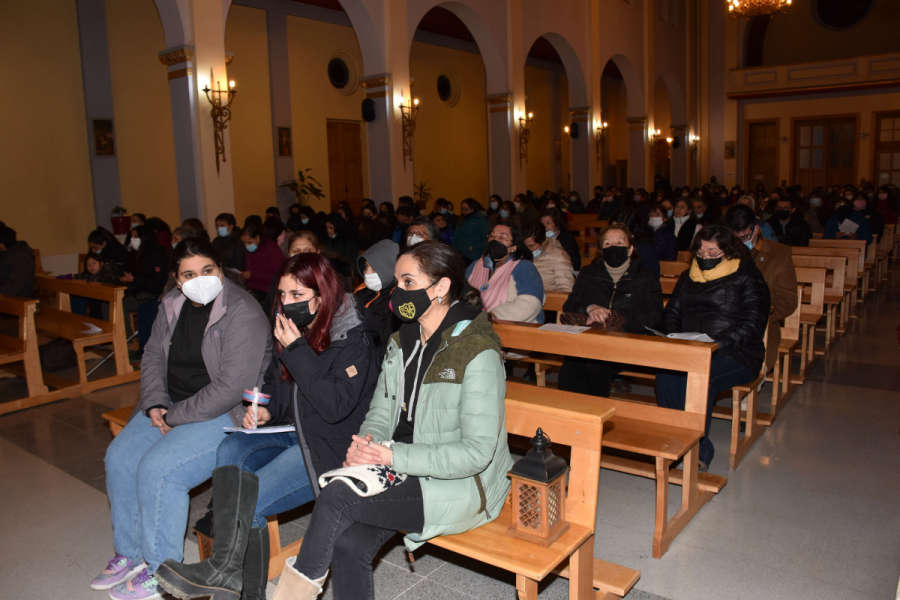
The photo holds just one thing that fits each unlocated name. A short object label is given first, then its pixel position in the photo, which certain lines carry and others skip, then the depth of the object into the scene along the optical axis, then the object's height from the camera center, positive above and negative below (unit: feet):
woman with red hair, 7.86 -2.64
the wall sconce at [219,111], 27.99 +4.40
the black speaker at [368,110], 36.72 +5.55
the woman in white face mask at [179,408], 9.09 -2.82
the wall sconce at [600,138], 55.52 +5.56
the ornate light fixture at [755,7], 56.08 +16.20
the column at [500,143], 45.03 +4.37
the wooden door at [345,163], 49.83 +3.74
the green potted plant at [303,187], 45.72 +1.85
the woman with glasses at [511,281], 15.31 -1.65
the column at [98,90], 35.83 +7.00
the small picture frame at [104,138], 36.88 +4.49
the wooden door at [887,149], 67.46 +4.84
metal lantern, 7.28 -3.12
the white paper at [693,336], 11.68 -2.29
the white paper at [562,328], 12.26 -2.21
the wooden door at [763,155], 74.13 +5.15
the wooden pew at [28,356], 17.63 -3.45
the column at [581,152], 54.19 +4.40
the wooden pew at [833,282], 21.56 -2.66
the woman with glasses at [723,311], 12.84 -2.13
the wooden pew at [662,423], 10.14 -3.61
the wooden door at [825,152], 70.00 +4.99
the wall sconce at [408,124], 37.24 +4.81
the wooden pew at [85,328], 18.78 -3.11
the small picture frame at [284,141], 45.50 +4.95
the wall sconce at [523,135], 46.16 +4.98
